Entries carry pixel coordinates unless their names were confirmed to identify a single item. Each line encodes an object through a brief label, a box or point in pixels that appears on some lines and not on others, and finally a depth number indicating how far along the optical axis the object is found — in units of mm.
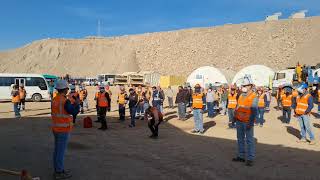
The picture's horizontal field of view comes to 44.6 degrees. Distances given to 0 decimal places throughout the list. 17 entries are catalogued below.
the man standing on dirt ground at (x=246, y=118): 8977
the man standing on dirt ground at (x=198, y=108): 14195
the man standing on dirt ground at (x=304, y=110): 11823
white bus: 30183
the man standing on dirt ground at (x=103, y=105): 14891
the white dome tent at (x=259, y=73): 39844
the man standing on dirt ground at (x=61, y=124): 7266
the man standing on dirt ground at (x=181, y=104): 19031
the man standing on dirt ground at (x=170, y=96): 26098
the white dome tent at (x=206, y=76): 41128
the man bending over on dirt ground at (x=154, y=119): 13195
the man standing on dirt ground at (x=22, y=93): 20992
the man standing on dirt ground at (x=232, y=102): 16141
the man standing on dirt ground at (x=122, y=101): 18125
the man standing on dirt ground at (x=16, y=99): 18297
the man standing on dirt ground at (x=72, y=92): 16328
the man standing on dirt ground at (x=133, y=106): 16531
